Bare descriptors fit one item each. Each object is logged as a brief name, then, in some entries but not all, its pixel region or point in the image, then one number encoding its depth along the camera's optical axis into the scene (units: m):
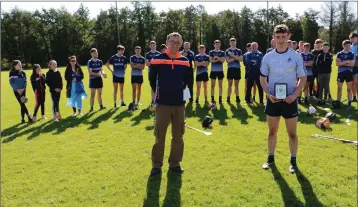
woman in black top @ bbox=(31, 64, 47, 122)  10.52
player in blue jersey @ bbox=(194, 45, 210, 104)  11.60
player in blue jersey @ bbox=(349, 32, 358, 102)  10.69
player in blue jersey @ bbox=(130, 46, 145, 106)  11.65
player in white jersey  5.11
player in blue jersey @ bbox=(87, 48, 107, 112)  11.48
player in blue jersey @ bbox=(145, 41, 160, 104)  11.47
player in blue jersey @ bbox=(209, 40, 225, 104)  11.66
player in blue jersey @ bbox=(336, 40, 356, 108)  10.23
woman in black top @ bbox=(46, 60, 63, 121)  10.21
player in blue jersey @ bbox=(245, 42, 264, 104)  10.94
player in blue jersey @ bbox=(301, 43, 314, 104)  11.16
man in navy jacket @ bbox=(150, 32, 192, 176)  5.25
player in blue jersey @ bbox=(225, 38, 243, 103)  11.67
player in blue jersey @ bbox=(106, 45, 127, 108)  11.86
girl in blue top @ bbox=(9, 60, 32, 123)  10.17
